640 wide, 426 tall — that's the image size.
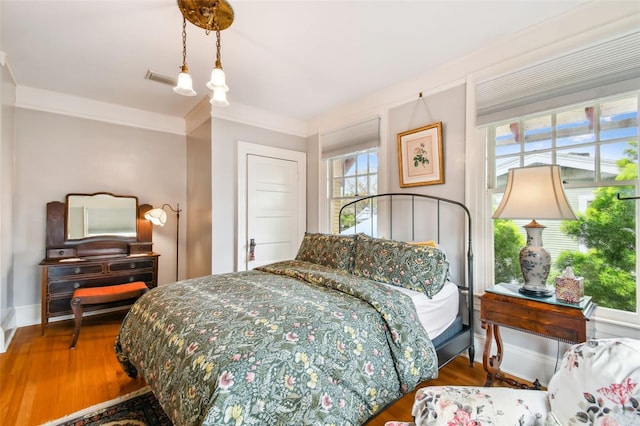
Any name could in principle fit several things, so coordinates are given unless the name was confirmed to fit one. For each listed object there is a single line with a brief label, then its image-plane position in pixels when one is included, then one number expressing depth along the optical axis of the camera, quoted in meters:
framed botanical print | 2.56
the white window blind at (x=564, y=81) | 1.69
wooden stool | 2.56
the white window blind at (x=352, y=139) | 3.11
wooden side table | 1.51
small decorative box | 1.58
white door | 3.45
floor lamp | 3.40
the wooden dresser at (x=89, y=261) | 2.86
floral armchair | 0.80
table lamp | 1.58
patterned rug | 1.62
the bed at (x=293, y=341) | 1.06
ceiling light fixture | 1.73
